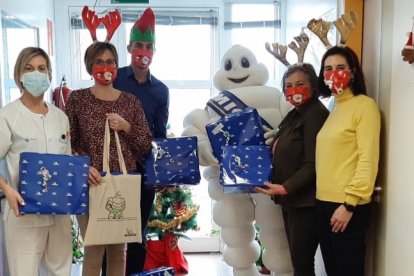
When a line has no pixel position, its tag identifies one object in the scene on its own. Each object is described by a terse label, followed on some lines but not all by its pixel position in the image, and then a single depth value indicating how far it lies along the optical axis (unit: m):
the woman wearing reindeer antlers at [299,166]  1.86
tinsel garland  3.13
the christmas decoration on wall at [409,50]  1.50
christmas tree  3.15
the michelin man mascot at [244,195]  2.37
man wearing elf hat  2.32
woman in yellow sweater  1.63
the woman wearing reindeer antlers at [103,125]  1.94
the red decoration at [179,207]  3.20
